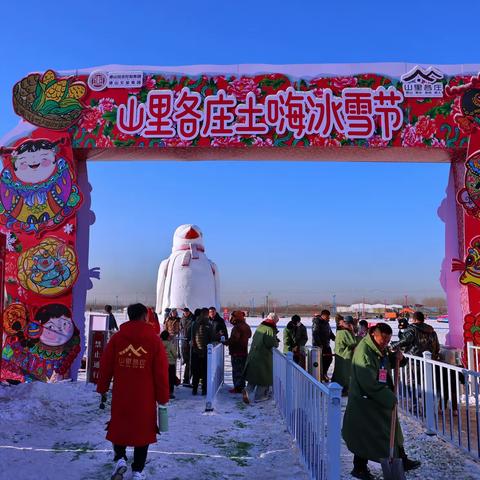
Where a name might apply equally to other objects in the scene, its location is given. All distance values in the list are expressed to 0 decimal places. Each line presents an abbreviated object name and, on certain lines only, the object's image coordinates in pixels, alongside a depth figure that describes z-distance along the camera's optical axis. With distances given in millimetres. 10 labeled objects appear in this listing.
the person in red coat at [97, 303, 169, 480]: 4160
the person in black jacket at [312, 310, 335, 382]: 10008
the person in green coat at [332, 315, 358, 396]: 8438
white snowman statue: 15242
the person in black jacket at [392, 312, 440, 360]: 7258
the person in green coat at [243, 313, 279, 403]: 8312
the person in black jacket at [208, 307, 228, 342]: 9352
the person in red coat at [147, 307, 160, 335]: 9748
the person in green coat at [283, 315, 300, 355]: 9242
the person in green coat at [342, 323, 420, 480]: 4398
